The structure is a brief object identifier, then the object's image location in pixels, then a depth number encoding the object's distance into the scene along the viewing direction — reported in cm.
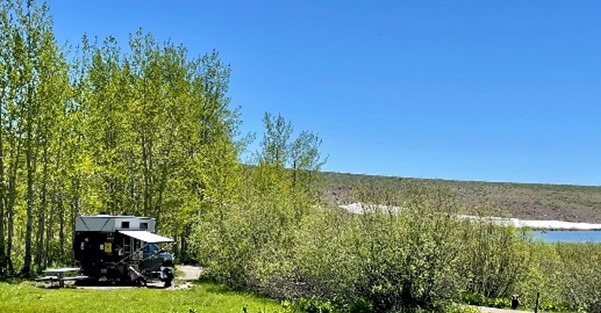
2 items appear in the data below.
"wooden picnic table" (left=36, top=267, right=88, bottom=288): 2252
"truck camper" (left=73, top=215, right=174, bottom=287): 2556
